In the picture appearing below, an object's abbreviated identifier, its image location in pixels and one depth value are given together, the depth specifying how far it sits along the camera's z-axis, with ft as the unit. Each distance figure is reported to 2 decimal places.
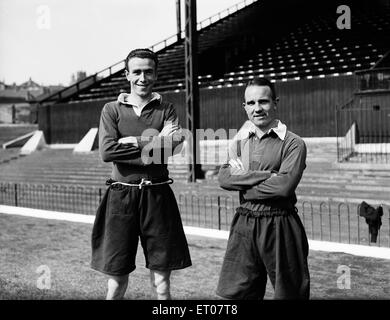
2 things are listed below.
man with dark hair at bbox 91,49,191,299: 12.10
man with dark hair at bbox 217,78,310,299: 10.88
